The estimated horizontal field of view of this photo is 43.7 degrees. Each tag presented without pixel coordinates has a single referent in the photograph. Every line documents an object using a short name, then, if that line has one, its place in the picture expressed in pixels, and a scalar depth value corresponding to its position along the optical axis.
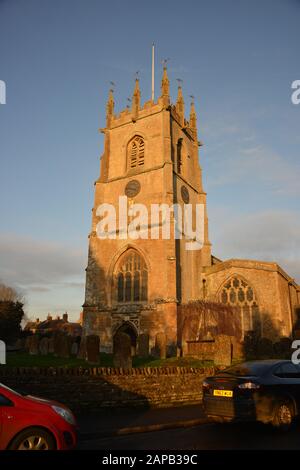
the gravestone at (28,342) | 23.41
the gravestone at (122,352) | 13.02
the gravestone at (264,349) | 19.80
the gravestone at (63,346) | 18.57
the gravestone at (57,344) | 18.80
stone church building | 28.88
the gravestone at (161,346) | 20.77
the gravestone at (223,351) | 15.41
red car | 4.88
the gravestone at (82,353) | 18.49
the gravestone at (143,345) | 21.24
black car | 6.93
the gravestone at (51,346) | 23.18
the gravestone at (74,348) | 25.60
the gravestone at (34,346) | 22.11
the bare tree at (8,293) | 53.30
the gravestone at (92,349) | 15.23
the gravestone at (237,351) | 19.31
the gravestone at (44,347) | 22.20
